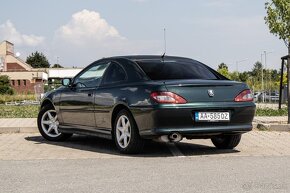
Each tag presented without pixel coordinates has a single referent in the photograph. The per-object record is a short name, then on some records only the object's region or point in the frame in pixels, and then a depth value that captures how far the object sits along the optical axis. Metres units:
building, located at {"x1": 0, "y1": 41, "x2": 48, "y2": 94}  94.38
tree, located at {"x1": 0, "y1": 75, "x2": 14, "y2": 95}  77.56
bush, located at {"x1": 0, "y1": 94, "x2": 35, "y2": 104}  52.62
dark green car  7.59
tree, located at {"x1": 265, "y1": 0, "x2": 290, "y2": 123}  14.30
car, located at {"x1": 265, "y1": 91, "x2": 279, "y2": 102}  51.37
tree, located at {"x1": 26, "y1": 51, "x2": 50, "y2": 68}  141.12
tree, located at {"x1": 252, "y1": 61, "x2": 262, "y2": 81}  105.50
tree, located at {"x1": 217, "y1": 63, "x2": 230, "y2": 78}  83.26
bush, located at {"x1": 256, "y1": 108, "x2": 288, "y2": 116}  16.81
